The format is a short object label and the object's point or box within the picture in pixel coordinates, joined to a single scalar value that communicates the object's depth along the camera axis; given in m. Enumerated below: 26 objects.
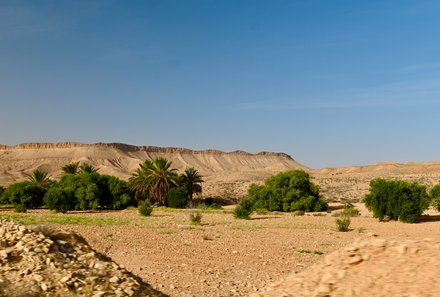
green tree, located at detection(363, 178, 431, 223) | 31.98
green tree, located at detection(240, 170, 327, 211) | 45.19
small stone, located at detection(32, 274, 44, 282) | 8.32
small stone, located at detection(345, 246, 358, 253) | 9.01
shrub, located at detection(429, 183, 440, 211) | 38.99
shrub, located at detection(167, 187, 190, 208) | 49.31
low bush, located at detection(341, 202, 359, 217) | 37.08
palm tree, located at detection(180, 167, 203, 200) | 53.41
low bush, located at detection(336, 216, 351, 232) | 26.98
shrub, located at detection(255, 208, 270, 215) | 42.72
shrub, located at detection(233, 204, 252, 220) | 35.88
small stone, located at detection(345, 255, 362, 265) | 8.70
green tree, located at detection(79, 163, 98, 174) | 59.28
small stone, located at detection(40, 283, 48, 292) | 8.08
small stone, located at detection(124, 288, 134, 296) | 8.48
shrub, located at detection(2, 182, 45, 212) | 49.00
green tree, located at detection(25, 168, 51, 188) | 56.53
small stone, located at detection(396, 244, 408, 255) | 8.60
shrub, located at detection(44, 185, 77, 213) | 45.06
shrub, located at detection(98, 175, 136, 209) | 50.84
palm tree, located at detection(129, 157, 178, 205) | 51.62
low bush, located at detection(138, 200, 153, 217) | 38.22
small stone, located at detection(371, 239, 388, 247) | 8.89
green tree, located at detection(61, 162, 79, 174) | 61.88
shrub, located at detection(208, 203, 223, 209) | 50.84
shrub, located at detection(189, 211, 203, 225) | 29.77
